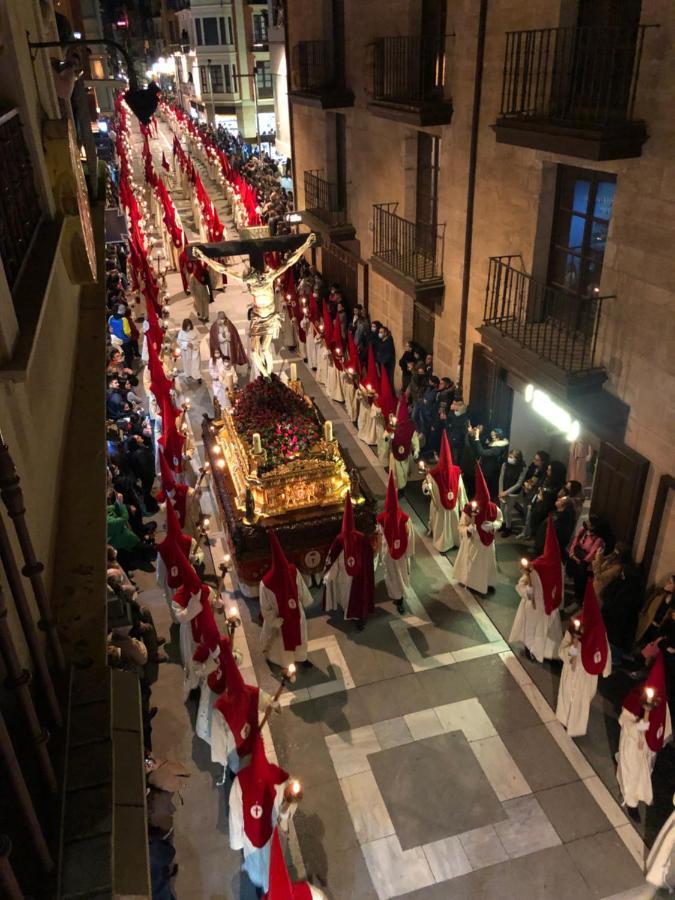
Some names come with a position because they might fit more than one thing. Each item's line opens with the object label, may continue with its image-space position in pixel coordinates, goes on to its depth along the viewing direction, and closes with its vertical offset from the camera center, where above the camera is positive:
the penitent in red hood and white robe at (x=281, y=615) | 8.11 -5.76
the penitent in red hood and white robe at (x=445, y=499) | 10.29 -5.83
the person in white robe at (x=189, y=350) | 16.39 -5.91
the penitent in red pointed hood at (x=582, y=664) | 7.21 -5.63
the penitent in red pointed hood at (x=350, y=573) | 8.96 -5.90
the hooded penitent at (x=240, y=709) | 6.10 -4.91
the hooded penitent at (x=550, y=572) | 7.96 -5.24
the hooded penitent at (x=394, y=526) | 9.23 -5.40
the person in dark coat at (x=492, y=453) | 11.23 -5.57
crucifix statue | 11.77 -3.30
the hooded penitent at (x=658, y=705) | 6.37 -5.34
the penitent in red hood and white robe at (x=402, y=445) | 11.92 -5.83
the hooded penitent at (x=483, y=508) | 9.30 -5.26
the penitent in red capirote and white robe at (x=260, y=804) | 5.83 -5.49
